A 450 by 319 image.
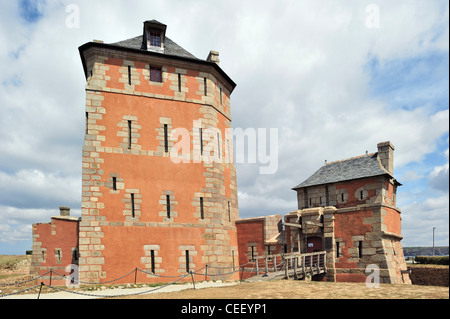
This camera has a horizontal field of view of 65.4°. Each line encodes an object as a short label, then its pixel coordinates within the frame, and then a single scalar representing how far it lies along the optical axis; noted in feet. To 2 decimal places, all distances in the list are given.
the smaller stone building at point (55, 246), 53.78
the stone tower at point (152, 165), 53.52
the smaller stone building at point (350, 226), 61.24
